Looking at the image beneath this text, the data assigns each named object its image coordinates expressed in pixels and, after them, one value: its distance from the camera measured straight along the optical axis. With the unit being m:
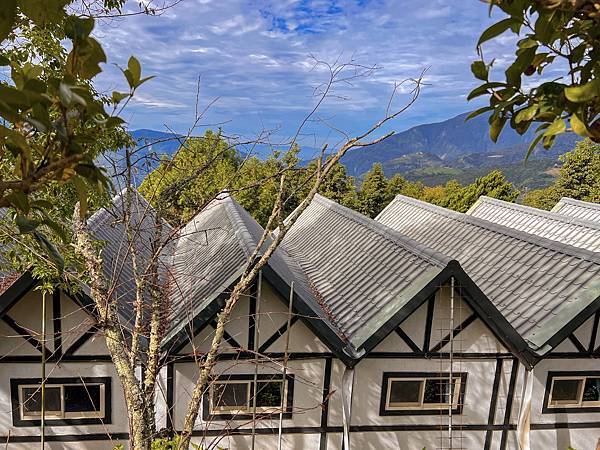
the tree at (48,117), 1.13
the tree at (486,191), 27.84
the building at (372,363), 6.05
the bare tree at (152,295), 3.68
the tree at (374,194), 30.41
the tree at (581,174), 26.89
